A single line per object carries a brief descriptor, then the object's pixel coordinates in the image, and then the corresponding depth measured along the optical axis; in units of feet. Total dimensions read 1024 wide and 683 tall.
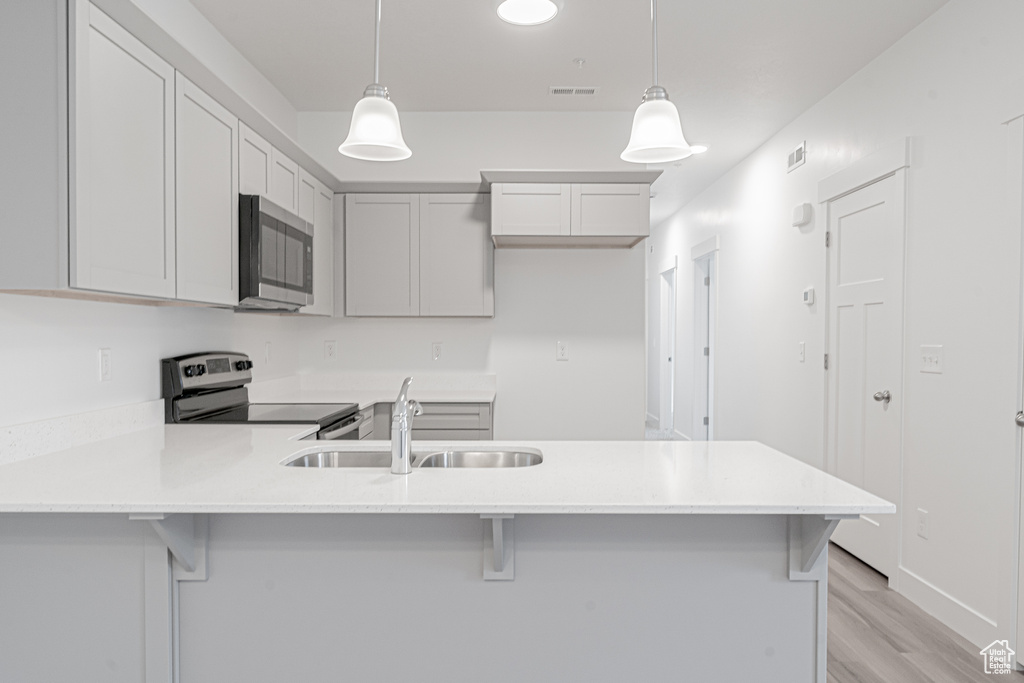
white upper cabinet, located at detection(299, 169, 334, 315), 10.93
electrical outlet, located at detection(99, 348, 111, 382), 7.18
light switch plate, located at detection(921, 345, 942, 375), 8.84
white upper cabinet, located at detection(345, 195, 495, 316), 12.30
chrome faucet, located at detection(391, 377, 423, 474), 5.39
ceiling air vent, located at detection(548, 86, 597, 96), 11.94
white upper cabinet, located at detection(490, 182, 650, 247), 11.60
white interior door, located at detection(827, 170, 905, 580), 9.92
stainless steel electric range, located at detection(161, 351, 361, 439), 8.33
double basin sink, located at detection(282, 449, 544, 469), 6.31
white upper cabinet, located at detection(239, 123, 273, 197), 8.29
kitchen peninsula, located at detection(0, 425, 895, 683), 5.09
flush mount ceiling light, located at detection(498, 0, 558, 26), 7.57
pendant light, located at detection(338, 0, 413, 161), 6.03
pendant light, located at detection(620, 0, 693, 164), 5.83
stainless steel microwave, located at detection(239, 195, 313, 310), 8.21
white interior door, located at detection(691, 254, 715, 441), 21.12
